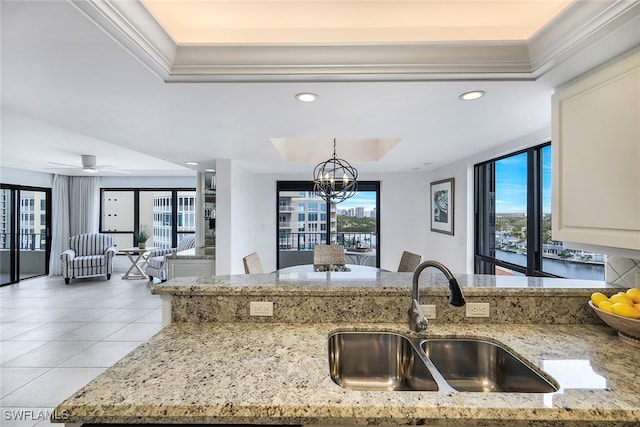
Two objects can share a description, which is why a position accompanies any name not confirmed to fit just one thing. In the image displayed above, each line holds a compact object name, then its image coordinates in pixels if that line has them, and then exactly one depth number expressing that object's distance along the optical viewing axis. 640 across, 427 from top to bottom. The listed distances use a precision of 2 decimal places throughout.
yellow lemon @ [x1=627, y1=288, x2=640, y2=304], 1.24
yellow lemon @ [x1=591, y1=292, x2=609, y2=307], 1.30
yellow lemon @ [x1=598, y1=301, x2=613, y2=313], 1.23
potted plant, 6.35
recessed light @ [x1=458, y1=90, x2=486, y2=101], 1.74
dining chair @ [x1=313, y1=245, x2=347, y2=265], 4.18
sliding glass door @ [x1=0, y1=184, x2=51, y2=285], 5.87
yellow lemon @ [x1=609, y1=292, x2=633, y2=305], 1.22
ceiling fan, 4.70
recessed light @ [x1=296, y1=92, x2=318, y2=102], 1.78
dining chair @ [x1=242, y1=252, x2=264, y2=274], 3.07
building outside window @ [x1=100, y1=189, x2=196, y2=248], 7.16
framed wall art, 4.43
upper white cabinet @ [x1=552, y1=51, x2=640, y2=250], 1.24
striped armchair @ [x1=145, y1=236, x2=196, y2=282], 5.93
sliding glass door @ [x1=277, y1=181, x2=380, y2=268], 5.96
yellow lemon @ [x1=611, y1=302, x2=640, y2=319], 1.17
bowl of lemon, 1.17
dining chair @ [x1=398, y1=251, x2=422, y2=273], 3.37
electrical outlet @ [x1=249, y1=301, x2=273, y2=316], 1.42
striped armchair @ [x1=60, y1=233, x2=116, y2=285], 5.83
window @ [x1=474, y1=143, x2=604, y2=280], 2.54
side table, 6.20
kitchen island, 0.81
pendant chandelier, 3.32
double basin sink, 1.25
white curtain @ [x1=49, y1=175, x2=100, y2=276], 6.59
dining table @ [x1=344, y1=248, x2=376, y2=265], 5.86
